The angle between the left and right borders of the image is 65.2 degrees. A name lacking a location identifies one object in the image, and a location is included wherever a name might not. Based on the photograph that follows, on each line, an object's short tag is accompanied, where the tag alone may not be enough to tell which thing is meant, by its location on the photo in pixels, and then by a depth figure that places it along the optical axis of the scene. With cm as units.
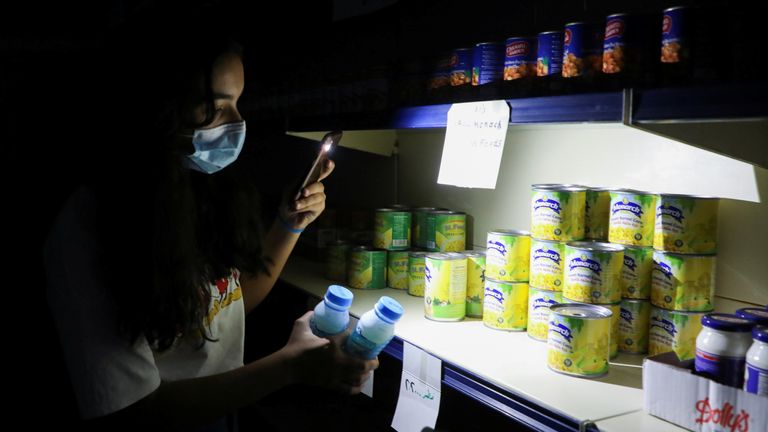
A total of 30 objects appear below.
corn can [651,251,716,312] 119
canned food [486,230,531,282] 144
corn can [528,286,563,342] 136
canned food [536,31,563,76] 120
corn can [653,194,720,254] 118
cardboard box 84
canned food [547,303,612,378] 115
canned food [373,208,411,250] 194
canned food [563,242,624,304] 124
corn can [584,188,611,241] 142
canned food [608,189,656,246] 129
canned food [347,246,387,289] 192
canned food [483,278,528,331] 145
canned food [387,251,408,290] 194
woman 108
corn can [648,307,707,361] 120
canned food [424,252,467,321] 154
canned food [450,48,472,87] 141
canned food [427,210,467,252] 186
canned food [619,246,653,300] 128
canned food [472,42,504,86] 133
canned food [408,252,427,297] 182
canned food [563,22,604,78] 109
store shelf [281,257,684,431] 104
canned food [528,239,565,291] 135
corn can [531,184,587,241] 135
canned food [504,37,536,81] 125
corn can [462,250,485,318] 161
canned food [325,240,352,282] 206
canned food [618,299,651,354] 130
